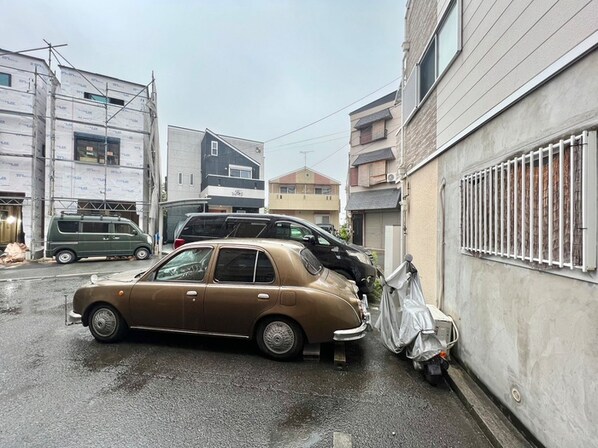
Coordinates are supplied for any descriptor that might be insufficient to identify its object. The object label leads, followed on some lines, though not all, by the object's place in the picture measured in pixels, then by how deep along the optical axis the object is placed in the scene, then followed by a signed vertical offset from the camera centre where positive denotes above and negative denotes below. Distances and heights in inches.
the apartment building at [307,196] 1111.0 +117.8
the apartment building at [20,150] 504.4 +130.3
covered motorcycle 115.0 -42.8
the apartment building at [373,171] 719.7 +148.2
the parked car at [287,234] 235.8 -7.1
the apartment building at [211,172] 798.5 +153.8
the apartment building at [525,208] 67.0 +6.5
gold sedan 130.2 -34.9
